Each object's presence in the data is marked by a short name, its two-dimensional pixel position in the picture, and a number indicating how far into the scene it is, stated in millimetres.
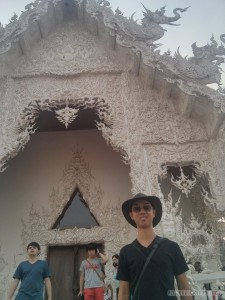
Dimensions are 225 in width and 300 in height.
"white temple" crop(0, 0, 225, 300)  4627
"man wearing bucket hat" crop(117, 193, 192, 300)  1359
